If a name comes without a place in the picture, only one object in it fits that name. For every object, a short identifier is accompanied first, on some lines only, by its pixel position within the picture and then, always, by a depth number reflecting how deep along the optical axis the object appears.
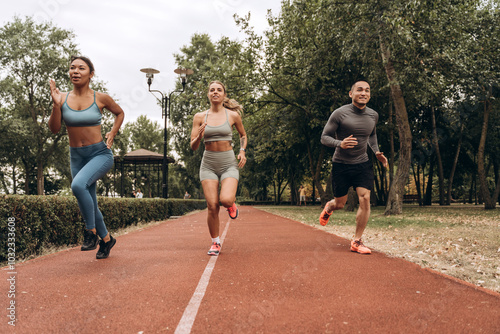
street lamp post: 19.64
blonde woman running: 5.51
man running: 5.86
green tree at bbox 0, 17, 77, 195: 32.84
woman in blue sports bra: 4.77
